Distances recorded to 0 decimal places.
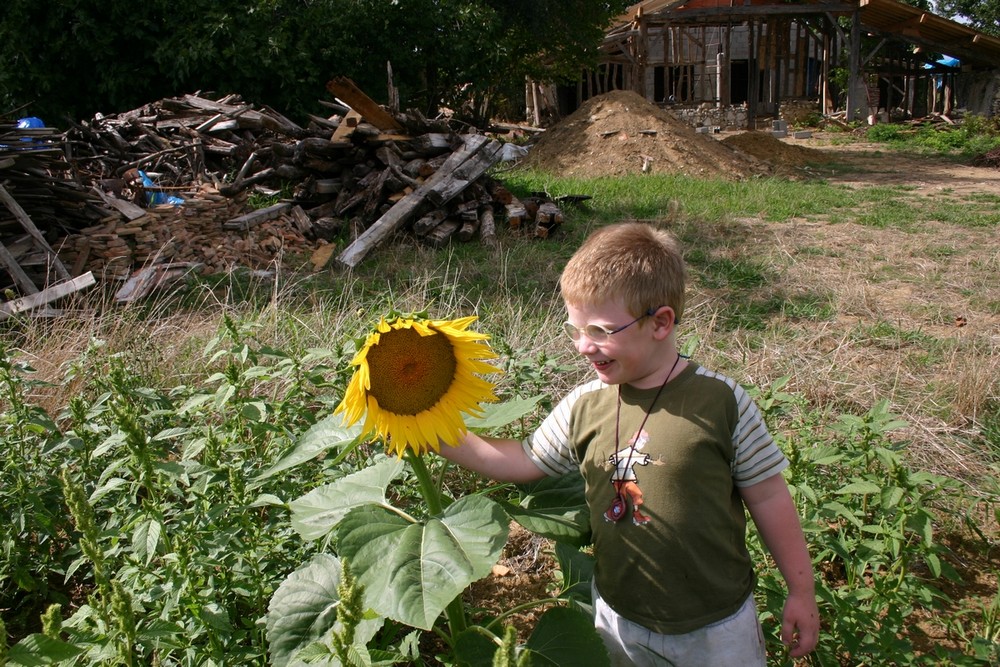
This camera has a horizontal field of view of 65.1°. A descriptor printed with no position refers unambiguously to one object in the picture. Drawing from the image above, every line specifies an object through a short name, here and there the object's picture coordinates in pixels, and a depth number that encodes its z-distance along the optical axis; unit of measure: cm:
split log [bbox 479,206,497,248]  920
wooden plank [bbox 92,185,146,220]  877
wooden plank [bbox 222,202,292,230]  898
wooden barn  2356
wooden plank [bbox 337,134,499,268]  842
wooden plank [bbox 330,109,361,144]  1047
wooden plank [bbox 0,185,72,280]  741
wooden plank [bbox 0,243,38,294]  697
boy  184
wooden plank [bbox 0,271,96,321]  634
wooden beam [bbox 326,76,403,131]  1067
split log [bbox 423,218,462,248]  909
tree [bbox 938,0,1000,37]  3612
